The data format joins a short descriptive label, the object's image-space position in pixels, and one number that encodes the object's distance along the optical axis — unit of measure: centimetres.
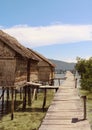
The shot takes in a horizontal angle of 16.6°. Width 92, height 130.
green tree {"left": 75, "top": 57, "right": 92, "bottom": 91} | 4108
